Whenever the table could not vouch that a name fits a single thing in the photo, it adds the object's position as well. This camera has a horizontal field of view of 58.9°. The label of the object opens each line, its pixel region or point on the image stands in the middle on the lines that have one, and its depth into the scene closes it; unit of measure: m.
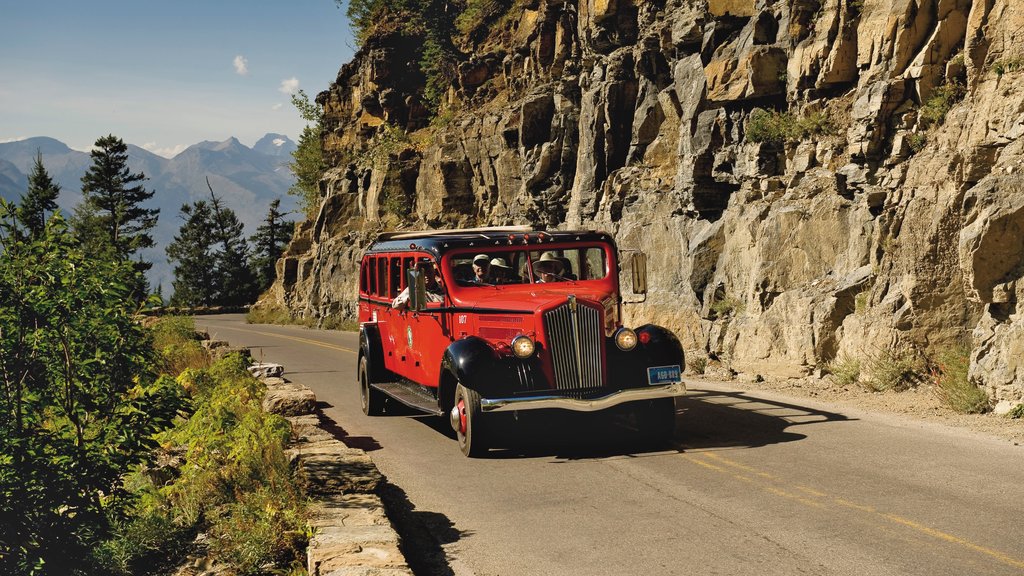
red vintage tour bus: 10.41
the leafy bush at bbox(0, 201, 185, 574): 7.45
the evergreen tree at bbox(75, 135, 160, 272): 74.62
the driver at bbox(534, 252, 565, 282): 12.16
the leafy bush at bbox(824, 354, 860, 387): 14.44
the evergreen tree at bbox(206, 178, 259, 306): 81.12
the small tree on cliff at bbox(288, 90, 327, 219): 65.94
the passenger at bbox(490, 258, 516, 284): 12.12
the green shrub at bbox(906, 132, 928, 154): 15.95
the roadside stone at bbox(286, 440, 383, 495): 7.97
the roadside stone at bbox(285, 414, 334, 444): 10.06
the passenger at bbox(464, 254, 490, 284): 12.12
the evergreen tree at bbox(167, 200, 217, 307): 85.06
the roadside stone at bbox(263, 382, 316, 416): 12.70
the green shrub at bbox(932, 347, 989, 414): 11.80
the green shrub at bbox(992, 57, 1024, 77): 14.34
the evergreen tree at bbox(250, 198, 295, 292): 82.62
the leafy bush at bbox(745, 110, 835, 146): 19.03
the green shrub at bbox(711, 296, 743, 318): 18.69
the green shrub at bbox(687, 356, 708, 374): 18.14
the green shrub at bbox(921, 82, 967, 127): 15.80
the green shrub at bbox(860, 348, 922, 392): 13.56
